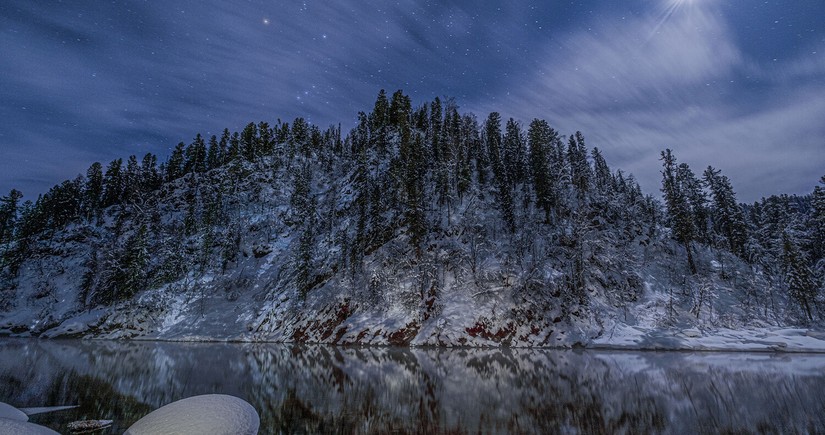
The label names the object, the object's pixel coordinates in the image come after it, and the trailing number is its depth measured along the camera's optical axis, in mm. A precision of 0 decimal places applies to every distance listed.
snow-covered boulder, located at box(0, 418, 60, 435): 7505
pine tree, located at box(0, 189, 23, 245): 95000
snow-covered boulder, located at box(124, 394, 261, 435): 9555
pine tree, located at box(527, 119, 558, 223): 68500
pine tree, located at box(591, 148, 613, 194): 78219
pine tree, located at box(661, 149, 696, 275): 60188
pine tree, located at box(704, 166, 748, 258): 65625
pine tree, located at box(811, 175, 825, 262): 62219
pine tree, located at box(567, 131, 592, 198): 73000
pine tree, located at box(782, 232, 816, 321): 48938
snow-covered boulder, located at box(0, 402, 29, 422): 12097
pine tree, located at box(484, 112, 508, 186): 75212
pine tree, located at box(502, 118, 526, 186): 76812
